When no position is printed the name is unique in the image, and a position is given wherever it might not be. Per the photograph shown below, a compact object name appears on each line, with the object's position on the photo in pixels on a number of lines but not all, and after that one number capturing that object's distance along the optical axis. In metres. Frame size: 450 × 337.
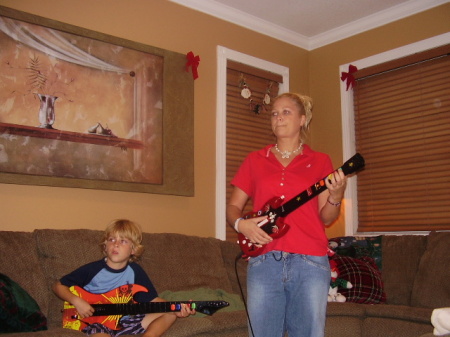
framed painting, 3.08
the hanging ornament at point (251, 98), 4.41
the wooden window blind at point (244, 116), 4.28
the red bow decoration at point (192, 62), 3.95
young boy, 2.32
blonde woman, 1.67
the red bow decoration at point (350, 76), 4.57
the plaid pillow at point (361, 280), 3.46
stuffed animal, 3.42
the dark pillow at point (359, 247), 3.79
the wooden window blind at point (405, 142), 4.01
